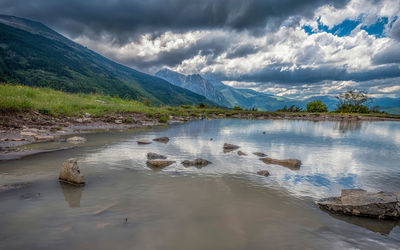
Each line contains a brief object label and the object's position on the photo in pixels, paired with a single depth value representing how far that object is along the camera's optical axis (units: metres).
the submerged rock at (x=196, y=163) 9.11
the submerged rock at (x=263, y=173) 8.10
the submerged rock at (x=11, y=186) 5.79
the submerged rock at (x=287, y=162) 9.47
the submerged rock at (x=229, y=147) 12.84
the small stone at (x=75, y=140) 12.63
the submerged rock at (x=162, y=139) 14.94
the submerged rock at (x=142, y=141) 13.80
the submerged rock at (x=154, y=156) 9.87
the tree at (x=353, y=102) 83.44
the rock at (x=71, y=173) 6.43
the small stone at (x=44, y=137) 12.47
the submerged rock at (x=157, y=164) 8.61
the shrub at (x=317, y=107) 82.75
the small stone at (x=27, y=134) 12.77
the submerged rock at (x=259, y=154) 11.48
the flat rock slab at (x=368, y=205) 5.05
